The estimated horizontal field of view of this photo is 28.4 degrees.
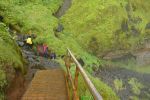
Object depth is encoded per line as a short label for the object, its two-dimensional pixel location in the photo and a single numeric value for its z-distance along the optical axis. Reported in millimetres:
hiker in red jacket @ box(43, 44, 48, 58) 21205
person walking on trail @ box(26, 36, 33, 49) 21553
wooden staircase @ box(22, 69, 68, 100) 7211
